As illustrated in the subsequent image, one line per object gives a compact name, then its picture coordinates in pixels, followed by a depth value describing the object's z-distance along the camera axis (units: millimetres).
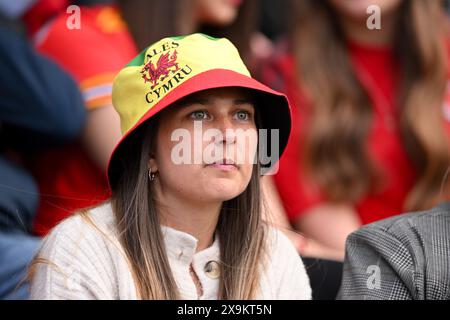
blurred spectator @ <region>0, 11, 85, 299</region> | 4430
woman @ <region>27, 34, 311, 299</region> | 3064
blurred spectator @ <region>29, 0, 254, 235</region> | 4574
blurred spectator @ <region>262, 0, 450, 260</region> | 5145
